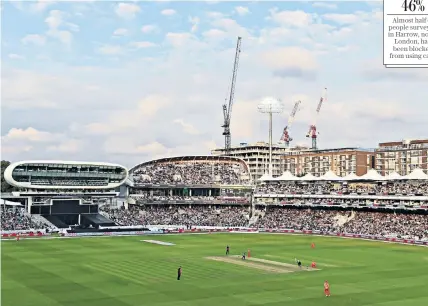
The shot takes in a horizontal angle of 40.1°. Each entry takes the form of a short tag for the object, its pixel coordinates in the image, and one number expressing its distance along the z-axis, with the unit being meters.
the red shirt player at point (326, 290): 42.97
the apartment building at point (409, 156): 187.25
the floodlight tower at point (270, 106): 127.62
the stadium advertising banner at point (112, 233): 90.09
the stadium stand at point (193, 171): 137.50
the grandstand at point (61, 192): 103.56
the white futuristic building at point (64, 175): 104.31
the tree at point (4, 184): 136.82
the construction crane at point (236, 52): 185.27
